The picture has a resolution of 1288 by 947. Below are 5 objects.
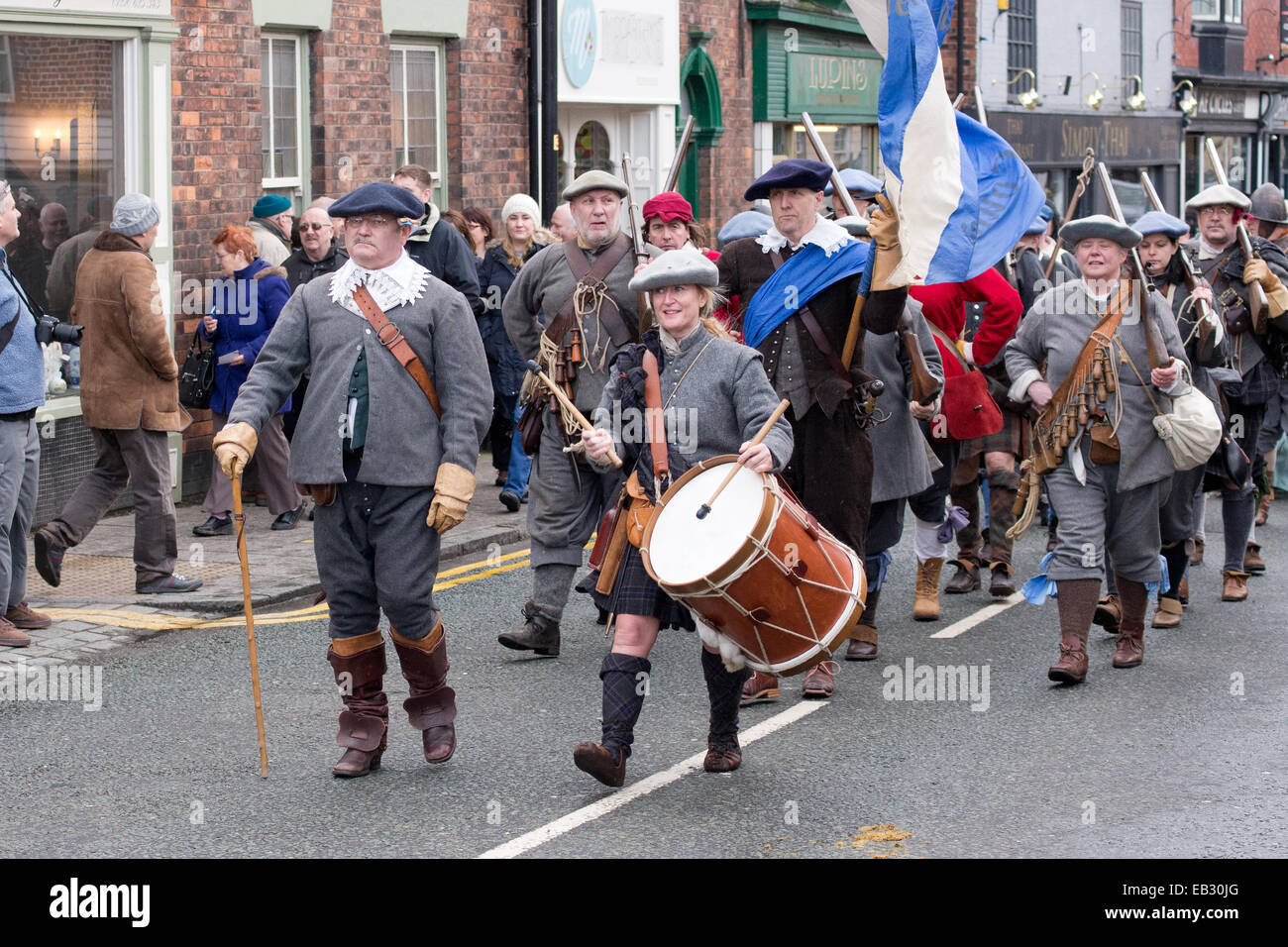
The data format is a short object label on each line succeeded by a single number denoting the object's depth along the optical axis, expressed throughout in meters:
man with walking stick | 6.54
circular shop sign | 18.33
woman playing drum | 6.47
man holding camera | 8.59
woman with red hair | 11.73
